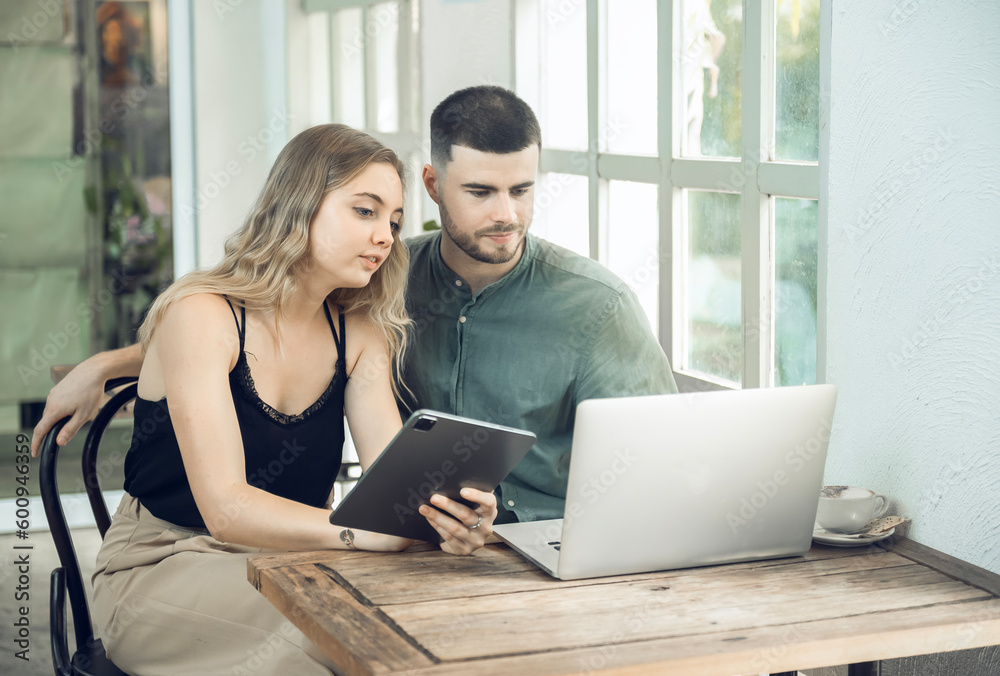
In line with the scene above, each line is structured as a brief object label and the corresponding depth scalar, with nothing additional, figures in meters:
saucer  3.21
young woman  3.29
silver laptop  3.07
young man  3.66
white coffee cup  3.24
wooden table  2.89
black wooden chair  3.36
